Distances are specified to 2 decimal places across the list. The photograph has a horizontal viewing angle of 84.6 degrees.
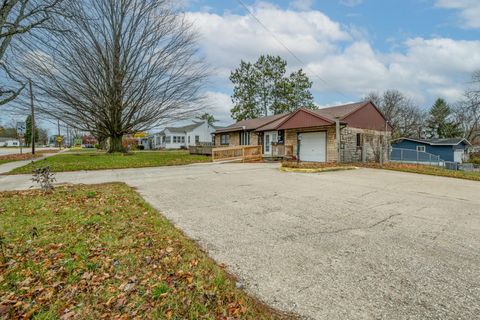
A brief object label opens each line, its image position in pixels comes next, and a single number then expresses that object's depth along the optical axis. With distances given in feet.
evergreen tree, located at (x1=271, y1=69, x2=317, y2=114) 130.31
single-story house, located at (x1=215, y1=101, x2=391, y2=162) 55.01
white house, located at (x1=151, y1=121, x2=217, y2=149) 145.07
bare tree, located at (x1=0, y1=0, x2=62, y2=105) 31.30
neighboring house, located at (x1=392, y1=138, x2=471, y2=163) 98.14
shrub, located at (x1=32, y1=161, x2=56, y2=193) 21.54
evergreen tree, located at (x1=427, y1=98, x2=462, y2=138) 139.54
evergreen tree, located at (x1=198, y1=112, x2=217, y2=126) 187.66
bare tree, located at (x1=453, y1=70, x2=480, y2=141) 116.65
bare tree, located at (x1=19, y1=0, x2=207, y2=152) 60.13
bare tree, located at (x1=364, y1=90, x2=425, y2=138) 136.46
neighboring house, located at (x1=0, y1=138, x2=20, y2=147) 286.66
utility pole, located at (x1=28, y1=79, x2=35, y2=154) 60.65
